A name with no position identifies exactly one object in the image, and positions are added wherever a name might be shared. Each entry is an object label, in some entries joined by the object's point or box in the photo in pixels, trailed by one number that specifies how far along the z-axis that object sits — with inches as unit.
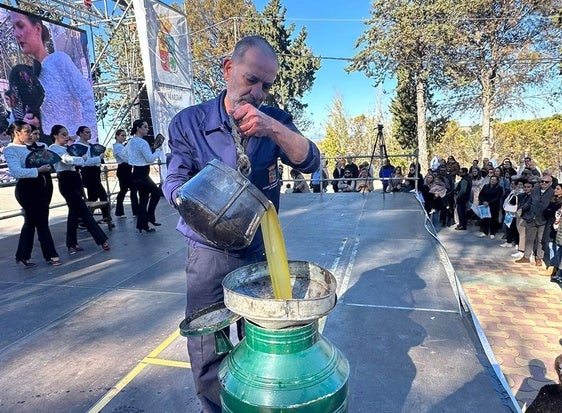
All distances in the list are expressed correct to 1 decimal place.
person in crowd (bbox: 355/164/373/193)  419.7
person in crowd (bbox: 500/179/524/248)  280.8
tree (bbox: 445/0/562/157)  608.7
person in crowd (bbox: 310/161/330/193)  442.2
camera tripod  376.8
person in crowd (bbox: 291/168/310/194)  436.7
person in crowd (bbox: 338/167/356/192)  441.3
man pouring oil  52.9
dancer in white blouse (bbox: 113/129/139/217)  252.4
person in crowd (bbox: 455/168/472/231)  342.3
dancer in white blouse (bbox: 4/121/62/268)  160.9
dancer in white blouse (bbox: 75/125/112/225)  226.5
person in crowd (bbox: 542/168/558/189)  243.1
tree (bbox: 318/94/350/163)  957.2
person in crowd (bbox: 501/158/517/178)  353.4
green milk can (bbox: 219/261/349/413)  40.9
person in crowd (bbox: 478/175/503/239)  314.8
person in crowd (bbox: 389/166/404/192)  401.5
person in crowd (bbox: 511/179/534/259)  257.1
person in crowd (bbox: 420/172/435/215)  378.9
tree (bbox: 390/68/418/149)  838.5
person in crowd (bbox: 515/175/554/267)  241.1
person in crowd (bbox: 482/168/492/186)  320.8
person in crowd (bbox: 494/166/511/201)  315.6
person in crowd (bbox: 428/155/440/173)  430.0
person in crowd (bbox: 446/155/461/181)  389.4
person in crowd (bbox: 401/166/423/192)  415.1
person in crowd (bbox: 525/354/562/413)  75.5
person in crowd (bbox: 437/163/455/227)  367.6
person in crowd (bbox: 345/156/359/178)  465.2
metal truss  361.7
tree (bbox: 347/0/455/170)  621.3
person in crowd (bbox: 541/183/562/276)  235.6
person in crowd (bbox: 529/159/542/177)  317.5
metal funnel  40.2
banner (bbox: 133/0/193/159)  389.4
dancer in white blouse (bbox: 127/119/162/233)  231.9
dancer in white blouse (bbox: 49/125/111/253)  191.5
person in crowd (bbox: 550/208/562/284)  215.3
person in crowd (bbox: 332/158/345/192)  458.4
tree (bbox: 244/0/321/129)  817.5
